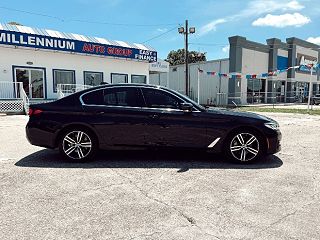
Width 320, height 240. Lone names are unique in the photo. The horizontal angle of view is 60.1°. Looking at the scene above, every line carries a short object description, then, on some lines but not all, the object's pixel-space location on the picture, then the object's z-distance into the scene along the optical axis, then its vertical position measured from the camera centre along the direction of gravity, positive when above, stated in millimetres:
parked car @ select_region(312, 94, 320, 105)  30891 -507
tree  62219 +8697
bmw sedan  5426 -668
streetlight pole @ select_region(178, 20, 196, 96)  27406 +6476
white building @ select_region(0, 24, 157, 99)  16344 +2263
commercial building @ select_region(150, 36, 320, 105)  29109 +2490
